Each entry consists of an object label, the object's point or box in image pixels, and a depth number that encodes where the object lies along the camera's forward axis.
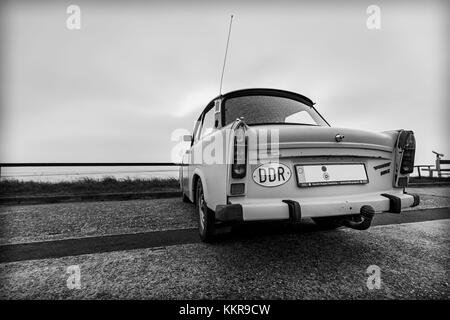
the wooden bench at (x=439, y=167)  12.43
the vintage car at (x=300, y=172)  1.70
